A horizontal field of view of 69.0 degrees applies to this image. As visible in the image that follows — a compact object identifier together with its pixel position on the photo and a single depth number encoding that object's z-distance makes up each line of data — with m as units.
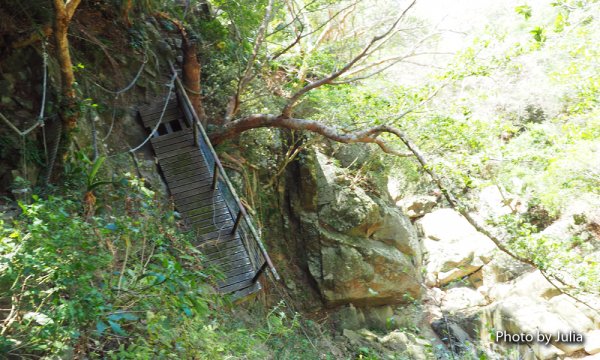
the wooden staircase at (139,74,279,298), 5.65
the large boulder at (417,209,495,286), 13.17
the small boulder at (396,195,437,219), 16.08
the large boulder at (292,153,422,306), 9.49
